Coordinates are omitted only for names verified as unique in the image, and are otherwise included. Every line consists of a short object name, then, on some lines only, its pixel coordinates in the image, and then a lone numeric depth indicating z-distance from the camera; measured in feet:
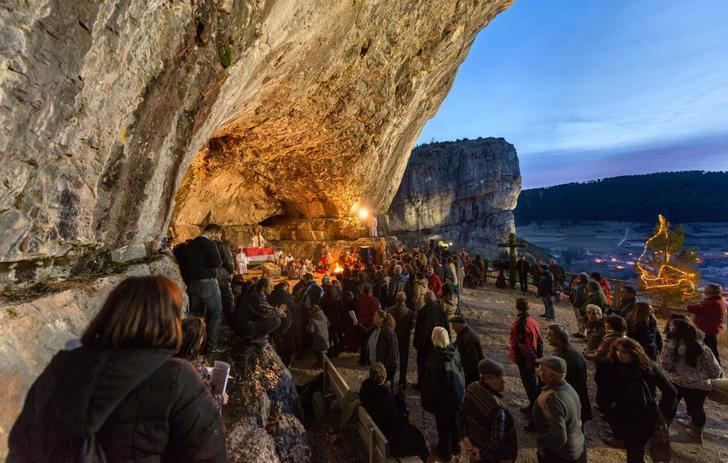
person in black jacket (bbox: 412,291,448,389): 17.94
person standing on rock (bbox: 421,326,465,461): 13.19
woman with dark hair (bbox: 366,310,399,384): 17.69
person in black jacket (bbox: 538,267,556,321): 32.55
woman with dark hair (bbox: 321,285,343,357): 24.48
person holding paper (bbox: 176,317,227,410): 8.04
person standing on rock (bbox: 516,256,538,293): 47.62
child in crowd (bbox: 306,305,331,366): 21.44
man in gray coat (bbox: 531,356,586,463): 9.30
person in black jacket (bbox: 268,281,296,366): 20.48
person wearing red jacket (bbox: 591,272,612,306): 29.89
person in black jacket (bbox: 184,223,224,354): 15.26
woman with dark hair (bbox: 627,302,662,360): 17.19
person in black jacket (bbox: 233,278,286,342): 16.79
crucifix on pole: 49.96
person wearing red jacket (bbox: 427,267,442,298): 29.48
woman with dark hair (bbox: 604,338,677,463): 11.35
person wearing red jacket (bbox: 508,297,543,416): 16.06
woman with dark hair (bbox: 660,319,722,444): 14.15
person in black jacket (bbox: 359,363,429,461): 11.69
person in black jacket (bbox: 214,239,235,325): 20.16
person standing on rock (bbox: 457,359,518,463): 9.62
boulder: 11.45
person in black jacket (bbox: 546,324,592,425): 12.75
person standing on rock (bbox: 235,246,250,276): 48.47
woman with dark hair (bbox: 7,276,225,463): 4.29
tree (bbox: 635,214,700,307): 38.22
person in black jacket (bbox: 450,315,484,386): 15.79
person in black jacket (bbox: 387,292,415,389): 19.92
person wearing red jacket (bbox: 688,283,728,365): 19.04
